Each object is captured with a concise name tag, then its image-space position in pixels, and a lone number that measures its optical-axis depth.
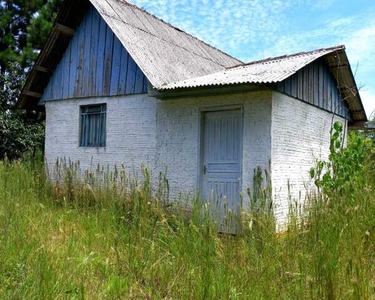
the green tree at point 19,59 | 14.86
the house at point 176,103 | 6.91
